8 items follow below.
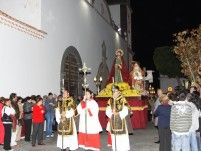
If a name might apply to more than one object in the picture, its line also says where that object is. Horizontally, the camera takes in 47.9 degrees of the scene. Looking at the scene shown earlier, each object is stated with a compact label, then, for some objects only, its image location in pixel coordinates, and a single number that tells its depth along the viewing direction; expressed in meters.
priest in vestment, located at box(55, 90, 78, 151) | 6.78
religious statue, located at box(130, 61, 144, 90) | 11.95
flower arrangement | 10.72
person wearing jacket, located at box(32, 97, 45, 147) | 7.88
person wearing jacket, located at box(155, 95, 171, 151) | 5.82
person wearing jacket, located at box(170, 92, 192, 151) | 5.18
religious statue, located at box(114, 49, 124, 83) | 11.25
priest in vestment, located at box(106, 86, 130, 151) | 6.49
